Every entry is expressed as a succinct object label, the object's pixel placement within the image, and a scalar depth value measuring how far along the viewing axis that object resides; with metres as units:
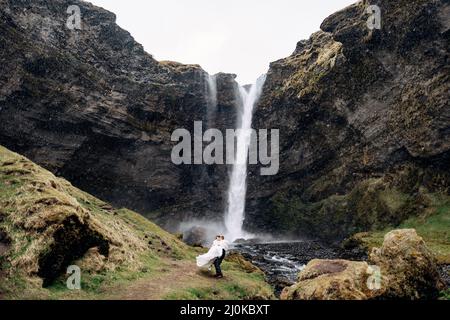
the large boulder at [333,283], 18.66
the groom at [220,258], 23.24
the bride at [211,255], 23.19
